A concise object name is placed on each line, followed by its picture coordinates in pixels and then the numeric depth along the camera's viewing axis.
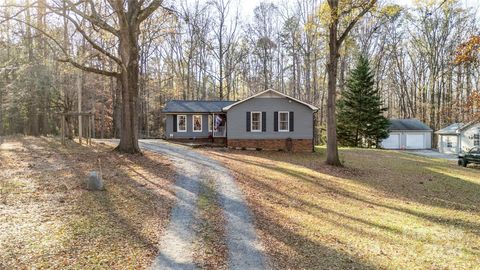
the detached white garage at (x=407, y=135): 36.19
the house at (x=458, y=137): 30.14
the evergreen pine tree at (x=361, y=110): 31.62
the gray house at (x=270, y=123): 23.08
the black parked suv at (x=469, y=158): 21.53
